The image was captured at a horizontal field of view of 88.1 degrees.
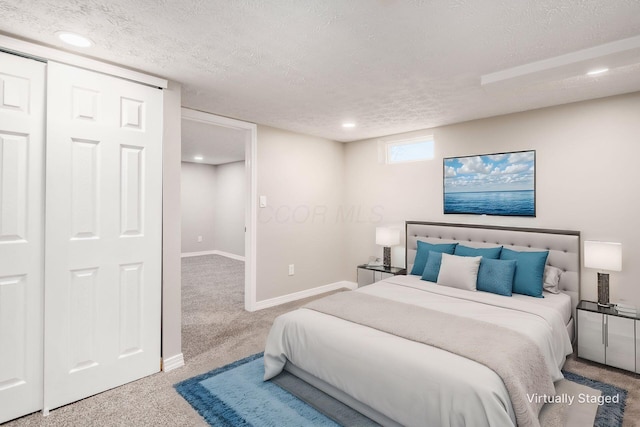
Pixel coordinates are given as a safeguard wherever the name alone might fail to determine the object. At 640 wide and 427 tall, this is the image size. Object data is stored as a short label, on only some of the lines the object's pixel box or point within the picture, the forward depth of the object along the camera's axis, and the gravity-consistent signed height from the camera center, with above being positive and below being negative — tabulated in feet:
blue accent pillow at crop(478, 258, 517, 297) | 9.94 -1.88
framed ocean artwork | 11.44 +1.14
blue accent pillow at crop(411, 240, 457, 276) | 12.28 -1.38
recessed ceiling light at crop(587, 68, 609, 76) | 7.51 +3.35
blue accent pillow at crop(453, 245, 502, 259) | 11.16 -1.28
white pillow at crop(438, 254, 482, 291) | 10.44 -1.85
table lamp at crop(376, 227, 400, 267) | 14.38 -1.05
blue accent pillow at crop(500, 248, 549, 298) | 9.83 -1.78
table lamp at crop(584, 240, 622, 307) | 9.09 -1.24
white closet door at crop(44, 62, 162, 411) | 7.06 -0.46
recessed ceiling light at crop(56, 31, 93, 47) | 6.44 +3.49
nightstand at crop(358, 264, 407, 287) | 13.96 -2.50
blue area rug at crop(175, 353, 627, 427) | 6.70 -4.15
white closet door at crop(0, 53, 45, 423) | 6.57 -0.40
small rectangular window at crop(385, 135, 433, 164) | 14.40 +2.95
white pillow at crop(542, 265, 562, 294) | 10.23 -2.00
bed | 5.42 -2.66
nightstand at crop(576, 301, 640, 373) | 8.48 -3.24
